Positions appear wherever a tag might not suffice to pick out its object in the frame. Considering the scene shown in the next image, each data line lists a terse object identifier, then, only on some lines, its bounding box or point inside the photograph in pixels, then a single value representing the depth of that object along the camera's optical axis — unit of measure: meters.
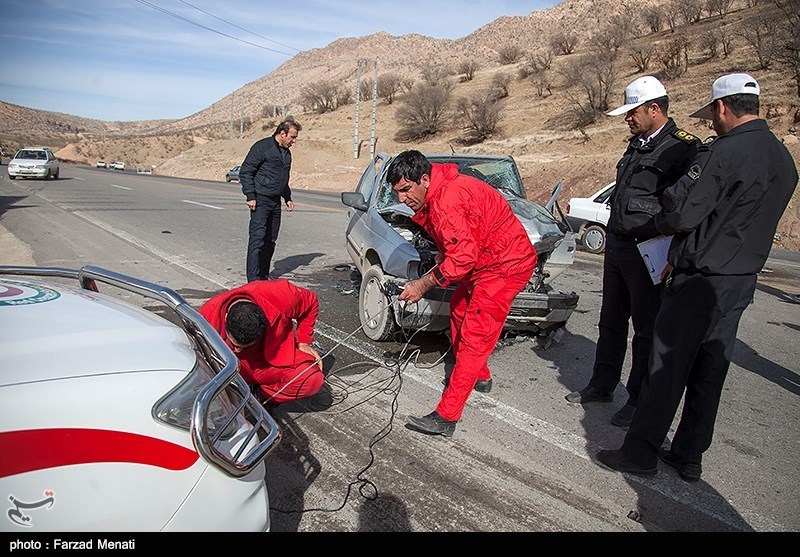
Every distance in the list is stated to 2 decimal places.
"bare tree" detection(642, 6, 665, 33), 42.94
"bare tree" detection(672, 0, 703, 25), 40.99
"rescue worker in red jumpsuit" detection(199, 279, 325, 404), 3.27
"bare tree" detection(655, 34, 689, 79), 32.38
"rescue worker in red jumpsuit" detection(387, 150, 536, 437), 3.79
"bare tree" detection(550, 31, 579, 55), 48.94
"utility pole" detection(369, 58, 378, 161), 43.69
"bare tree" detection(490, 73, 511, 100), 44.10
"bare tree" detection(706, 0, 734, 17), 40.59
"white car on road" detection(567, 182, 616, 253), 13.16
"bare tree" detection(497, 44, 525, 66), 57.38
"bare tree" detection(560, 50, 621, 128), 32.81
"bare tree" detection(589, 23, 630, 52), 41.31
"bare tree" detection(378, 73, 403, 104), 60.62
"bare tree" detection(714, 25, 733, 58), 31.53
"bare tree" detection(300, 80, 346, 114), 68.19
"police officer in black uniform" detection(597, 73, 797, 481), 3.23
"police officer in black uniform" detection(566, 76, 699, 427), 3.96
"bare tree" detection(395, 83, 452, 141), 44.81
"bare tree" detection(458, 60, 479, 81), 55.59
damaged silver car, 5.21
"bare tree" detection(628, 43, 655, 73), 35.25
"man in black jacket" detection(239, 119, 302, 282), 7.43
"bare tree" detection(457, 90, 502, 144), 37.84
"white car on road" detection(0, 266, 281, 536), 1.64
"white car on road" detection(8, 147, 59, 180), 25.30
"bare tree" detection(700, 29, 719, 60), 32.25
